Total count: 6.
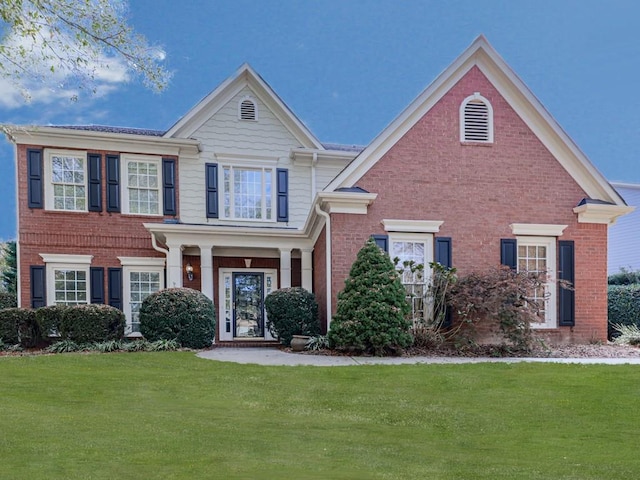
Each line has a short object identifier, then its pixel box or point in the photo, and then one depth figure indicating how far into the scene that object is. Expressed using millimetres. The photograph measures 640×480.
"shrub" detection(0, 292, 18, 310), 15344
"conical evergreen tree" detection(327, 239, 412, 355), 10281
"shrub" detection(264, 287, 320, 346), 11992
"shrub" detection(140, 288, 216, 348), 11500
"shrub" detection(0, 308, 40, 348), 12000
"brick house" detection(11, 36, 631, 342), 12078
